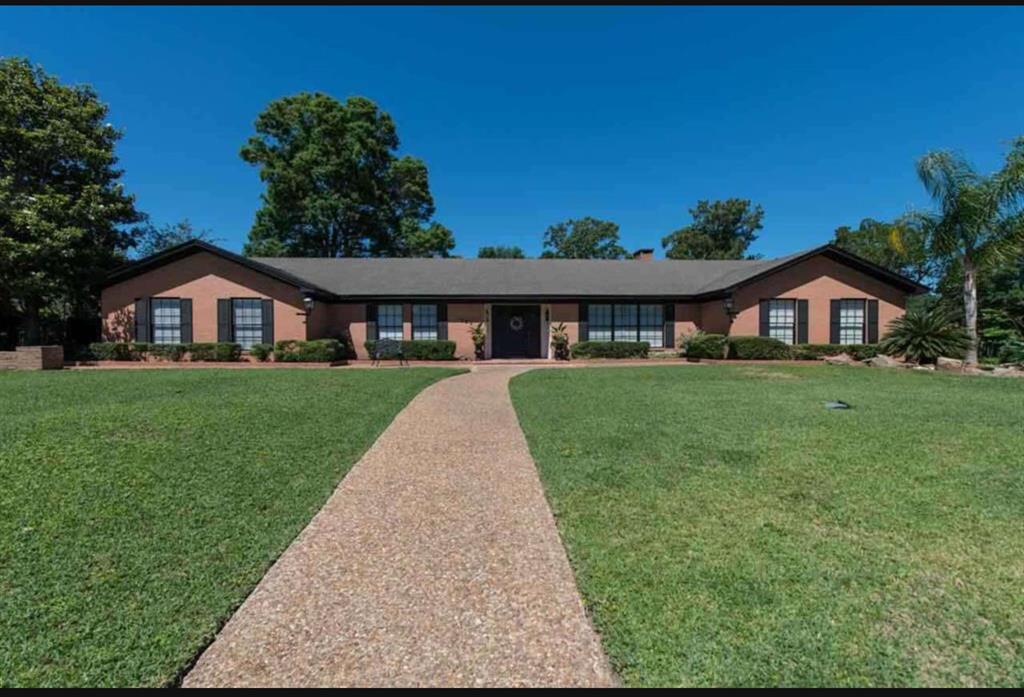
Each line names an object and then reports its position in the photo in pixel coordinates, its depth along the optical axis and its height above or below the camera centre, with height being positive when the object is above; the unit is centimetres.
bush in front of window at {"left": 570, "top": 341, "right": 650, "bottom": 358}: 1855 -28
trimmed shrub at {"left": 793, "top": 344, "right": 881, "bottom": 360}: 1778 -35
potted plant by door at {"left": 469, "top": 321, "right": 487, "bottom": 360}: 1886 +14
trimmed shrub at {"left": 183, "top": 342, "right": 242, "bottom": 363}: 1659 -34
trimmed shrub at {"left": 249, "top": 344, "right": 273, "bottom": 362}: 1683 -35
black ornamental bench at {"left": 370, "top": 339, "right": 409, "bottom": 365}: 1700 -29
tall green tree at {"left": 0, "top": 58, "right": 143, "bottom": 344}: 1605 +487
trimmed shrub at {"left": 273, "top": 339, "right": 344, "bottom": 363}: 1655 -31
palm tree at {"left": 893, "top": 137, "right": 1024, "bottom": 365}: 1373 +361
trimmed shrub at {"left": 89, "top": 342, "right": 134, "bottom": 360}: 1647 -30
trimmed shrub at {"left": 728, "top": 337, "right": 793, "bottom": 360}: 1761 -27
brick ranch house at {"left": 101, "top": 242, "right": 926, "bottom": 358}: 1731 +147
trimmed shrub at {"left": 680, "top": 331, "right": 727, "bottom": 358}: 1750 -16
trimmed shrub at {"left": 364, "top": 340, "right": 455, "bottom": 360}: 1809 -31
